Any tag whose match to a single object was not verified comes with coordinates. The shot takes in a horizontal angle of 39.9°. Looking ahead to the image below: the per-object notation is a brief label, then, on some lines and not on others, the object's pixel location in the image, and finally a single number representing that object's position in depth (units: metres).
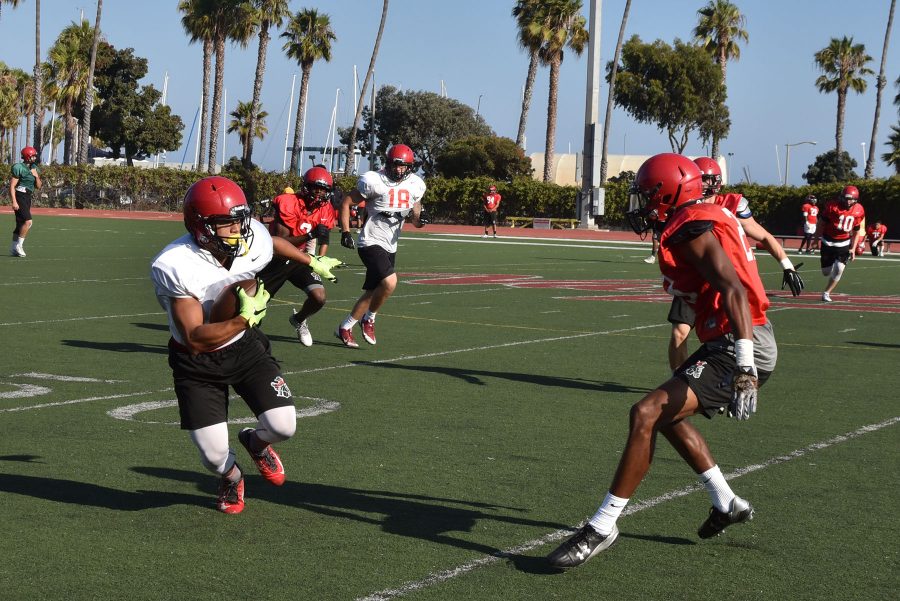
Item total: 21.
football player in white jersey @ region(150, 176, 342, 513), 5.36
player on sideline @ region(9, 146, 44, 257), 22.39
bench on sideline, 51.22
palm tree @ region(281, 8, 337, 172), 64.75
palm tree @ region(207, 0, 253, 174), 62.09
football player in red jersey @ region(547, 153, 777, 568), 4.93
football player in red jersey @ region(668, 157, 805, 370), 8.29
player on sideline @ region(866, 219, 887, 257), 35.98
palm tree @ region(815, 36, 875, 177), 67.69
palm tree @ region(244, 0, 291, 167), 62.00
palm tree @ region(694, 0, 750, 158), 70.19
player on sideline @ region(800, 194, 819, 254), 35.81
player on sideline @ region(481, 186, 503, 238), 44.41
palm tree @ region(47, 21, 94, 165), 73.12
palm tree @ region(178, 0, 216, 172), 62.97
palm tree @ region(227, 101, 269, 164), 94.62
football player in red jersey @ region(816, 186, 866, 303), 18.95
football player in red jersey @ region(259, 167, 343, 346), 11.33
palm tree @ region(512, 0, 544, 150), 61.00
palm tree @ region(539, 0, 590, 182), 59.72
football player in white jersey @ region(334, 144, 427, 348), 12.05
